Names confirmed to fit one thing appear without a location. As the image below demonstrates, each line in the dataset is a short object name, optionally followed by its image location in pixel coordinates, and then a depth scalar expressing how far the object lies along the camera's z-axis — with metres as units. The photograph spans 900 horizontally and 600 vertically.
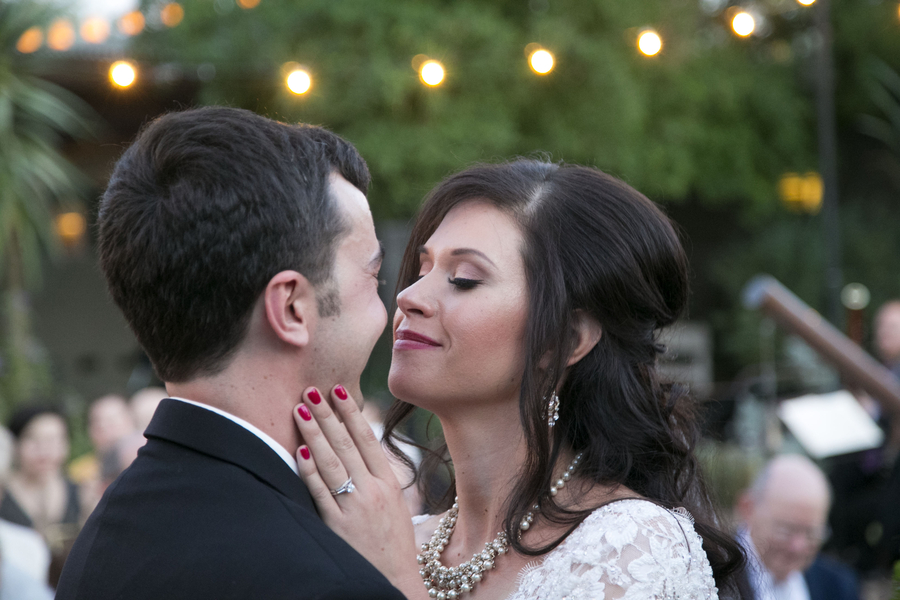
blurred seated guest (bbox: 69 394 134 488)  6.66
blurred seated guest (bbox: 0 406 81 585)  6.32
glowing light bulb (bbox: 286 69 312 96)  6.82
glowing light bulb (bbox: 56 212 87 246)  18.36
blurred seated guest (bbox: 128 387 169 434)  6.09
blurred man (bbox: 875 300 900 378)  6.93
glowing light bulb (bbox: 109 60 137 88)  6.62
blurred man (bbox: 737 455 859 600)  4.00
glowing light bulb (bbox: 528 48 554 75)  6.74
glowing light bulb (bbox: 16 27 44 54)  11.62
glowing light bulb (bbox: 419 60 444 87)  6.70
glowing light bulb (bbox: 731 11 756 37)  6.73
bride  2.23
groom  1.55
